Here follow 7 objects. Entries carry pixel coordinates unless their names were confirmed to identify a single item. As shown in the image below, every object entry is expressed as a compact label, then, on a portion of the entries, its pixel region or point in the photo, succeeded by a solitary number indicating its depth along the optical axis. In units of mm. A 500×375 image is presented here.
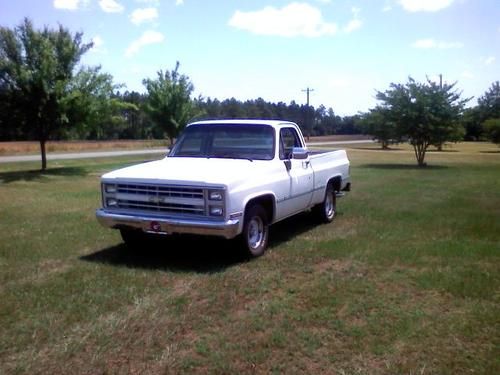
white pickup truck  6320
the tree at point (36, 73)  18094
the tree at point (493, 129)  45344
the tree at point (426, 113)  26766
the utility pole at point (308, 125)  69538
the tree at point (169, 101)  25859
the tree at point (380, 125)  27988
